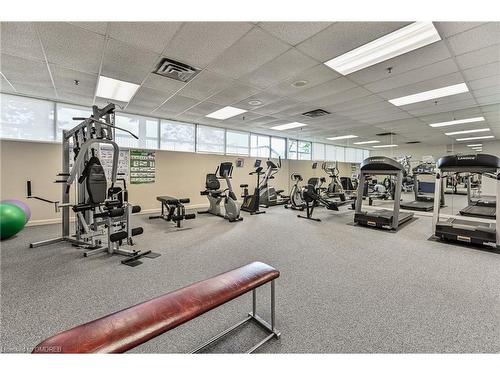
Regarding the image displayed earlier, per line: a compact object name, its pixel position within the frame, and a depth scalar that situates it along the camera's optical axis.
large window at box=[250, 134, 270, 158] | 9.38
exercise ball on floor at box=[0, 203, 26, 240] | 3.34
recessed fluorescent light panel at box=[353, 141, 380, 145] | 11.72
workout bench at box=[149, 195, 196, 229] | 4.54
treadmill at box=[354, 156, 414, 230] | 4.42
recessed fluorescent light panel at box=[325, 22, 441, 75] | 2.74
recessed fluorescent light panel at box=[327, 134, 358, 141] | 9.87
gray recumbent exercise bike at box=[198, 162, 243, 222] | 5.32
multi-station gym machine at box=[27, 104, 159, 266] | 2.90
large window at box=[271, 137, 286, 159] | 10.08
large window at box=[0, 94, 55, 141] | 5.00
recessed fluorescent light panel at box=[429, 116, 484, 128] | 6.51
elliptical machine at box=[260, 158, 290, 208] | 6.75
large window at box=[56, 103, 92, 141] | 5.57
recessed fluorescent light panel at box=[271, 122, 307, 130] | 7.67
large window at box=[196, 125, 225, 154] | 7.92
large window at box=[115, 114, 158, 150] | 6.36
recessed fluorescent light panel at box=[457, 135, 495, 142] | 9.06
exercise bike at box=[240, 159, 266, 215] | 6.28
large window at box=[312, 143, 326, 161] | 11.96
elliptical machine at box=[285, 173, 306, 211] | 6.80
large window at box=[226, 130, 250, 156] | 8.66
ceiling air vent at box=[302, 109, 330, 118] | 6.16
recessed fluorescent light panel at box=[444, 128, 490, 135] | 7.95
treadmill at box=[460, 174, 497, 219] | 4.79
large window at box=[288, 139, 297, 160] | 10.77
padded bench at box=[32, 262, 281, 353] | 0.93
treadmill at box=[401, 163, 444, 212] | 6.30
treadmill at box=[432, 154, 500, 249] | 3.33
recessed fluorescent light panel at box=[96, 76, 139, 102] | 4.31
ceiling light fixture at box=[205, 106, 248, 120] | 6.12
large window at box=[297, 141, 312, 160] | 11.16
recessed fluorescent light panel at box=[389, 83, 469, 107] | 4.36
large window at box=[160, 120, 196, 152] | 7.14
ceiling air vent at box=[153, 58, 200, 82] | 3.57
